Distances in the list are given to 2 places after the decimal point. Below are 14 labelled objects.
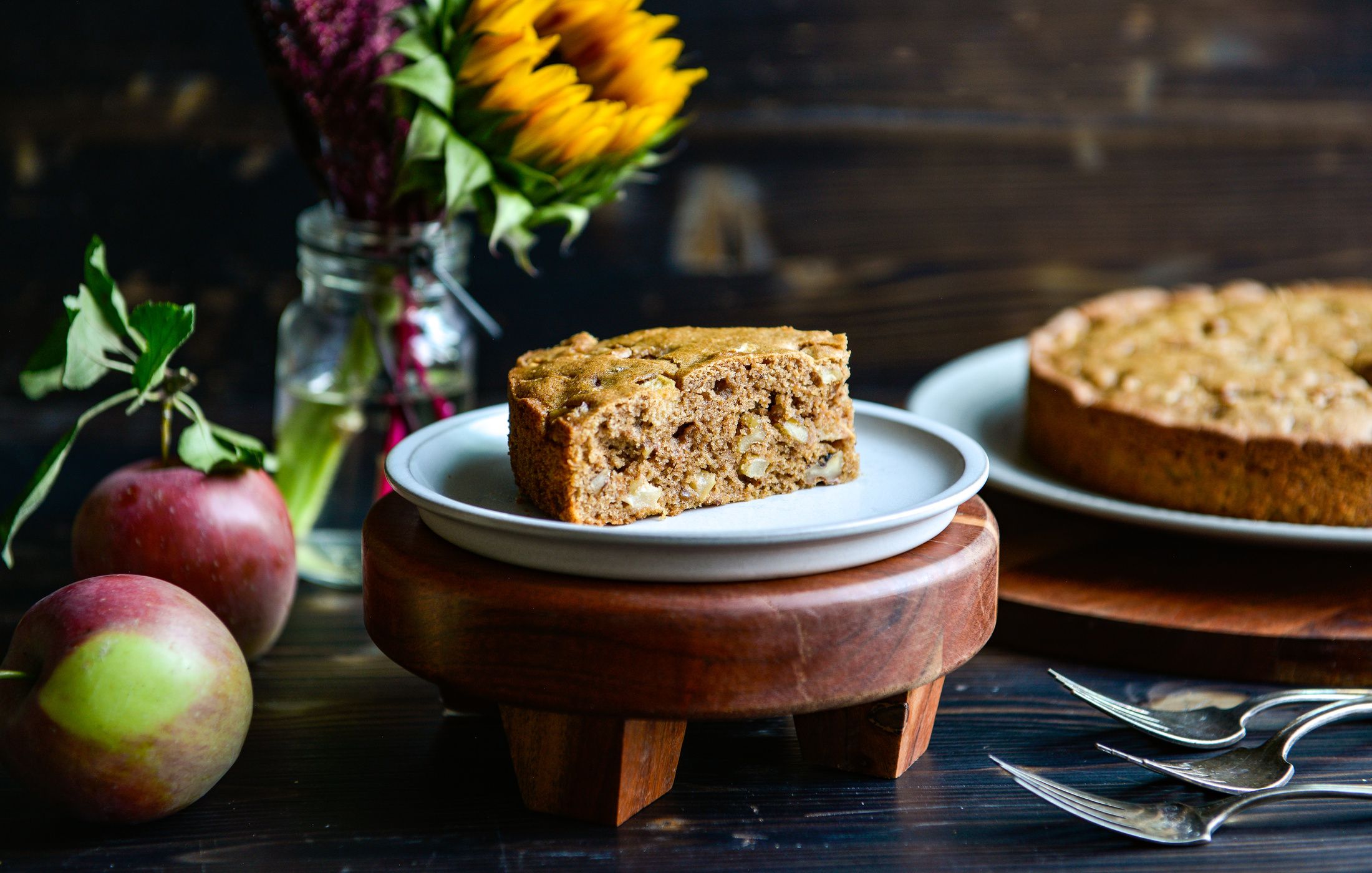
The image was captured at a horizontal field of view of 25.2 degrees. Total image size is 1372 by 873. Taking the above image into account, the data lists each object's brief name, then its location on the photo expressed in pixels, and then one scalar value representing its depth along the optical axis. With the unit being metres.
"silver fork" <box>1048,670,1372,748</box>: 1.01
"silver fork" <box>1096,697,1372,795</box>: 0.98
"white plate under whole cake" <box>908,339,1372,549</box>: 1.09
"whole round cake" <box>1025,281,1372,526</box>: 1.11
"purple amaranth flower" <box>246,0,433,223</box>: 1.10
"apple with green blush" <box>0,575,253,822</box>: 0.95
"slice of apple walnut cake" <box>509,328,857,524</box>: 0.98
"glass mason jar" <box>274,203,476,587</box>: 1.15
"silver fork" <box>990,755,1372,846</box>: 0.96
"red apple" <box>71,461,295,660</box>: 1.06
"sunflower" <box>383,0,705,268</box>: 1.07
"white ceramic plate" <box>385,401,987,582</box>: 0.94
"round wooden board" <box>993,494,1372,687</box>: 1.06
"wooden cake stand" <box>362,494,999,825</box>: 0.94
